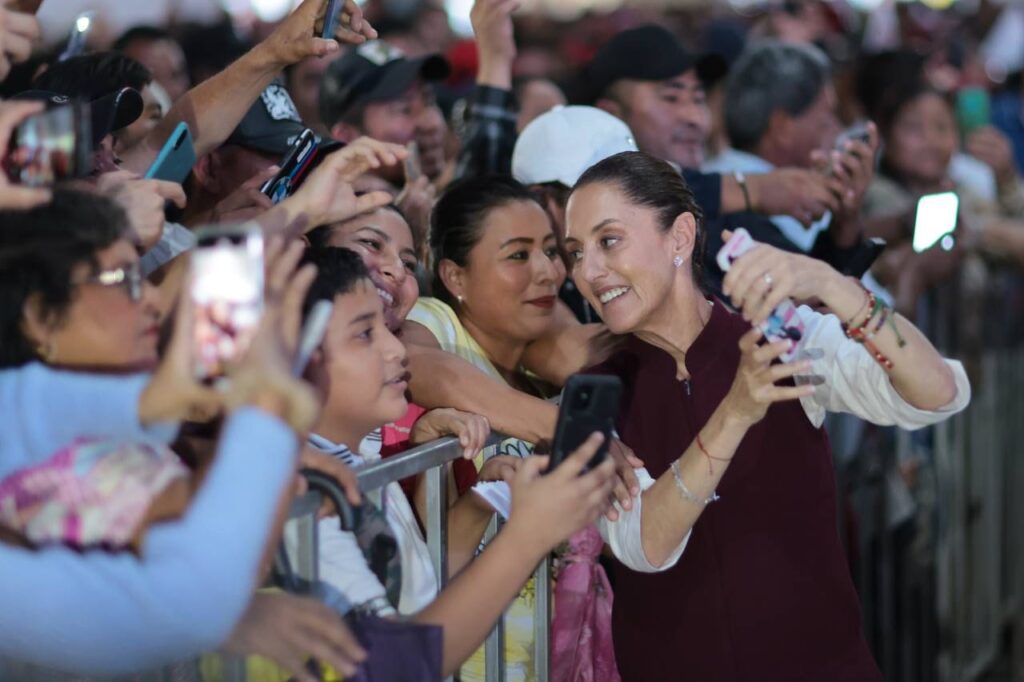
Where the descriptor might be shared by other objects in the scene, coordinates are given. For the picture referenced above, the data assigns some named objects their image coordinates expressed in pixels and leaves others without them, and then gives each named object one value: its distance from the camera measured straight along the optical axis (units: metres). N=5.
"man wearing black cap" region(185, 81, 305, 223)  7.45
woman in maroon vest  5.82
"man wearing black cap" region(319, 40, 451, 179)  9.77
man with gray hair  10.81
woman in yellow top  7.19
